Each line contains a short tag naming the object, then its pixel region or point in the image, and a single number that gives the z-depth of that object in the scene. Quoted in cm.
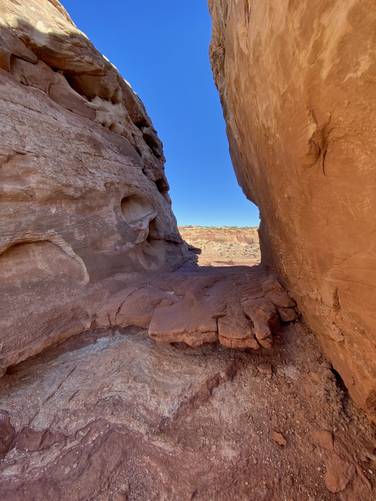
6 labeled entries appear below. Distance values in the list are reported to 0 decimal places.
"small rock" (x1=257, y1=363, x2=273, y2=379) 235
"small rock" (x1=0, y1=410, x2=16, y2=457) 192
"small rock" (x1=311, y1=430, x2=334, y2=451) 180
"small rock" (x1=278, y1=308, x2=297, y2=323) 273
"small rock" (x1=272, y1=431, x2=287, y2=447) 184
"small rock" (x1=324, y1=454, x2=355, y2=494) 160
